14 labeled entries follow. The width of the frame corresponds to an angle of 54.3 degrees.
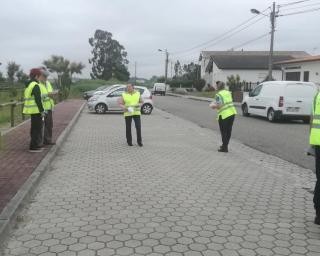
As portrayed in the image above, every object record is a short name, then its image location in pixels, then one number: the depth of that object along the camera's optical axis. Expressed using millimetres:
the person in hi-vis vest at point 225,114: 7143
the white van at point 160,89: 41979
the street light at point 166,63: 53393
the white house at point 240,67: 43759
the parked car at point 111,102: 15737
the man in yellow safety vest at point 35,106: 6055
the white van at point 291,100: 12691
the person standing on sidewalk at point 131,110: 7569
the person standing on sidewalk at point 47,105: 6616
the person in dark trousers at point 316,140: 3395
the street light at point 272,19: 21106
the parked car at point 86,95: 28635
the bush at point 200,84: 46932
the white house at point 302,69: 23775
